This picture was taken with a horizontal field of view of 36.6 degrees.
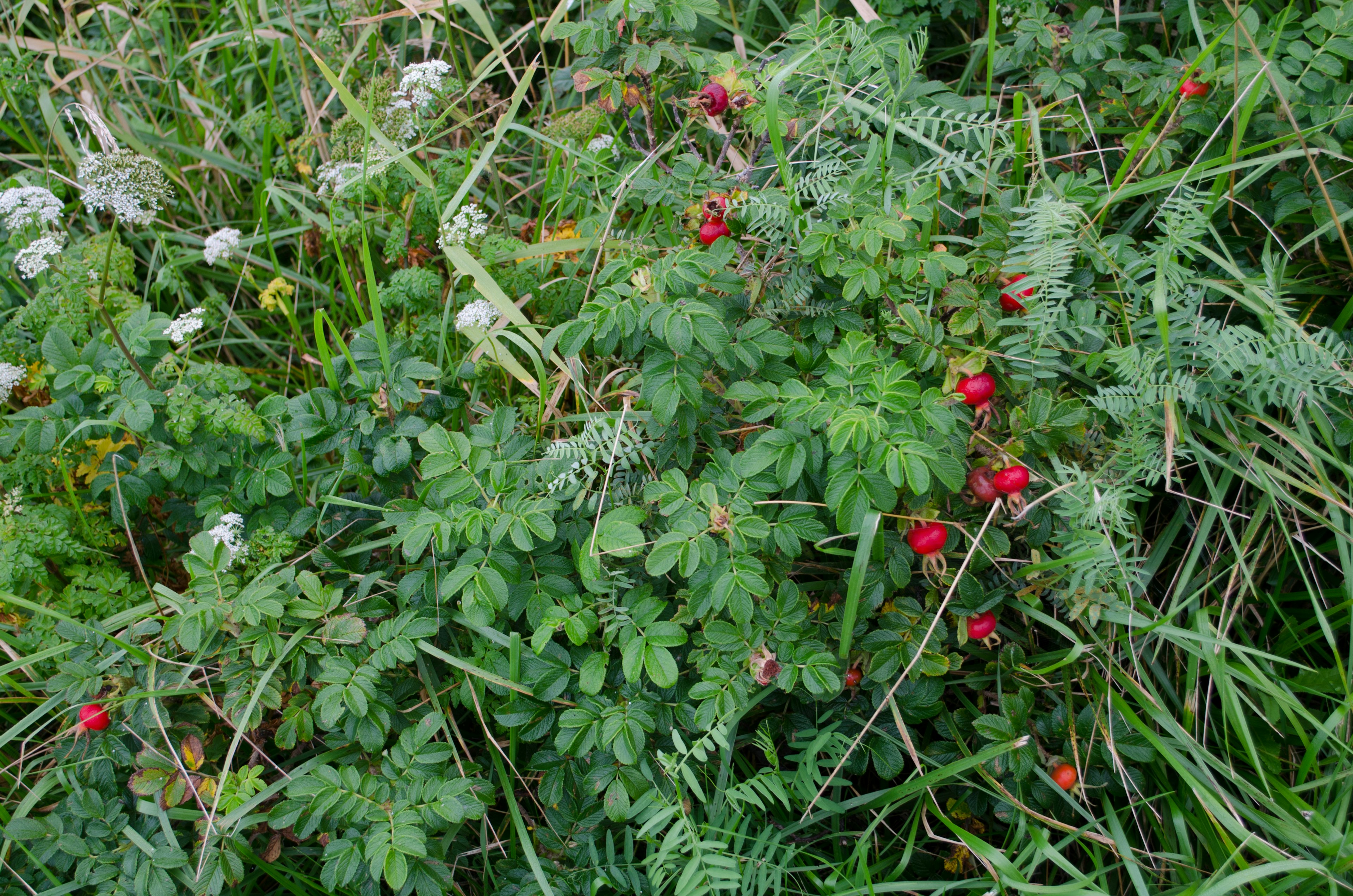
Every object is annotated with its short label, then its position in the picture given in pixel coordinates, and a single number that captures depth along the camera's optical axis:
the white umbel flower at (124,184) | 1.23
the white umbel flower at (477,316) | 1.20
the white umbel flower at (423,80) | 1.25
